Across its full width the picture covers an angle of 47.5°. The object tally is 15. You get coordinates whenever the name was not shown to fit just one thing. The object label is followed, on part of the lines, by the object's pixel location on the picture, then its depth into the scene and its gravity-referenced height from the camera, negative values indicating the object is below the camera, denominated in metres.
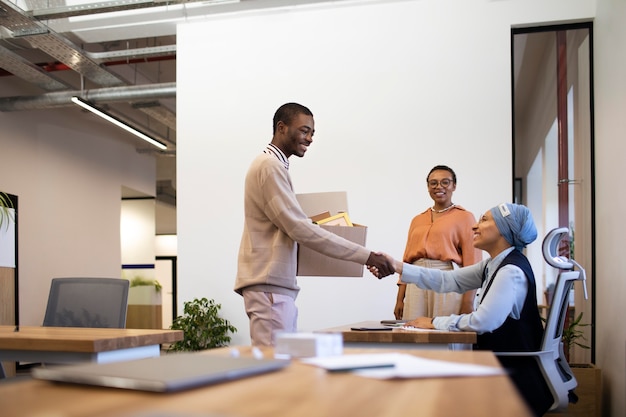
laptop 0.88 -0.20
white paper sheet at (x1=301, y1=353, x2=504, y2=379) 1.06 -0.23
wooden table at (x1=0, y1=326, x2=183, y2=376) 2.20 -0.40
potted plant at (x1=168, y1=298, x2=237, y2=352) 5.93 -0.87
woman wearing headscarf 2.66 -0.30
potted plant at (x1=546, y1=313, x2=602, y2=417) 4.62 -1.10
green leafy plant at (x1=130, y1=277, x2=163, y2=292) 12.89 -1.07
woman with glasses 4.10 -0.16
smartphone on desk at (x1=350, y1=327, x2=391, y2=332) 2.63 -0.40
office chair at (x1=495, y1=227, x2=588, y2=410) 2.75 -0.46
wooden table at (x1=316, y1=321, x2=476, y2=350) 2.51 -0.41
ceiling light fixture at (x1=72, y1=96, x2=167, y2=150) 8.03 +1.28
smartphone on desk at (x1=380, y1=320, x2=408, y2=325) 3.10 -0.44
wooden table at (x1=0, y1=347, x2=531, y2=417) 0.77 -0.21
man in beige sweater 2.86 -0.10
